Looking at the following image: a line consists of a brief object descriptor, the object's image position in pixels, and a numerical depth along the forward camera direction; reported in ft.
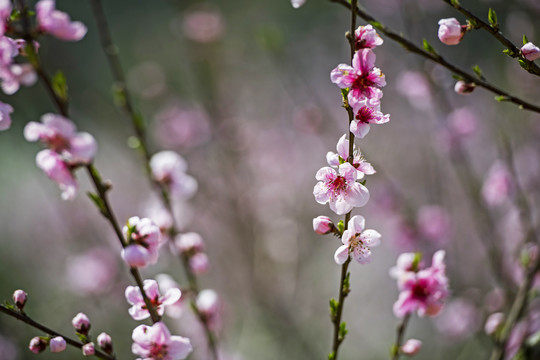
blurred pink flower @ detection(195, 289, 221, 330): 5.22
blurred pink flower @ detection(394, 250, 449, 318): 5.01
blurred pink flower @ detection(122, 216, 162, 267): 4.81
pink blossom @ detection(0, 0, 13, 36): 4.77
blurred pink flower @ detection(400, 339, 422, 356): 5.07
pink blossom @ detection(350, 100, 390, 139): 4.74
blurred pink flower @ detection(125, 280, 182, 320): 4.85
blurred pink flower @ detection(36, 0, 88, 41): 4.85
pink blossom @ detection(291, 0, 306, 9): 4.89
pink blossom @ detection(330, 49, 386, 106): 4.76
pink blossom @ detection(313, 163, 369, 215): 4.77
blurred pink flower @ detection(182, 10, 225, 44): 8.86
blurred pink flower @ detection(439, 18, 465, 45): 4.86
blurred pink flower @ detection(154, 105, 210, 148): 9.09
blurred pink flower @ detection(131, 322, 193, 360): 4.76
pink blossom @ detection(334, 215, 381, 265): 4.77
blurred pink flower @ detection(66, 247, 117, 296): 7.86
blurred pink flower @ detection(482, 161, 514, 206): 5.76
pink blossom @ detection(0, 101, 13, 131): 4.78
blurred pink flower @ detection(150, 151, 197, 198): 5.32
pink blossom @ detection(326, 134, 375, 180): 4.76
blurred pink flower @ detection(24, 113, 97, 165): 4.69
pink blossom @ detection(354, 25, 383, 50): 4.77
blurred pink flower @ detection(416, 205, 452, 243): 6.47
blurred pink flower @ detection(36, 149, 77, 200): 4.74
